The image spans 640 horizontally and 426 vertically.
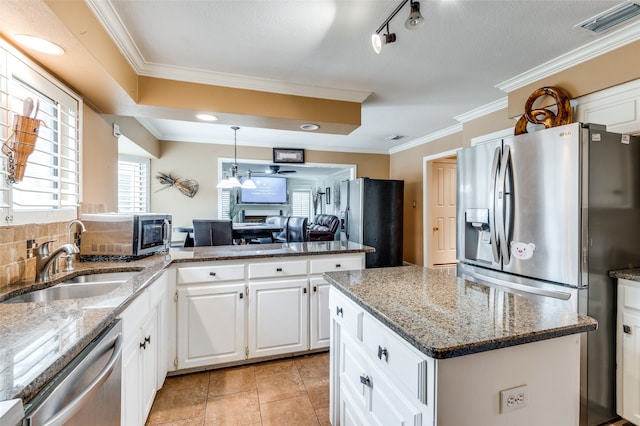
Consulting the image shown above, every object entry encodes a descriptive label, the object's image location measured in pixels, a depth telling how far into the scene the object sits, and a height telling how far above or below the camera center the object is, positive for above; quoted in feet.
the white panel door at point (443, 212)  17.37 +0.11
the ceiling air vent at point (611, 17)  5.58 +3.99
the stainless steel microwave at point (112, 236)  6.75 -0.55
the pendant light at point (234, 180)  15.20 +1.85
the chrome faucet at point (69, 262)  5.82 -1.00
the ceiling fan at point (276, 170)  24.71 +3.70
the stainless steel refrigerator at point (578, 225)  5.72 -0.22
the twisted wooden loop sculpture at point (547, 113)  7.34 +2.72
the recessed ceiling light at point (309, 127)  9.59 +2.92
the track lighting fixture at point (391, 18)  4.97 +3.39
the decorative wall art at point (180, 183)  16.02 +1.65
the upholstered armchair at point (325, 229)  18.78 -1.09
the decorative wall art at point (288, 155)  18.13 +3.65
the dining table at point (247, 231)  14.03 -0.87
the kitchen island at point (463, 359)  2.75 -1.52
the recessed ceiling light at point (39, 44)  4.62 +2.78
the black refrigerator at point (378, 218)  16.58 -0.25
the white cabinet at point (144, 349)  4.48 -2.51
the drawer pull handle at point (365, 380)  3.89 -2.26
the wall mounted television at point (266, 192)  27.07 +2.02
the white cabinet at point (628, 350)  5.58 -2.66
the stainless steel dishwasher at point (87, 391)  2.49 -1.79
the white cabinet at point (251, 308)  7.20 -2.49
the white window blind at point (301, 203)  32.99 +1.19
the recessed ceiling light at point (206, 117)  8.63 +2.90
